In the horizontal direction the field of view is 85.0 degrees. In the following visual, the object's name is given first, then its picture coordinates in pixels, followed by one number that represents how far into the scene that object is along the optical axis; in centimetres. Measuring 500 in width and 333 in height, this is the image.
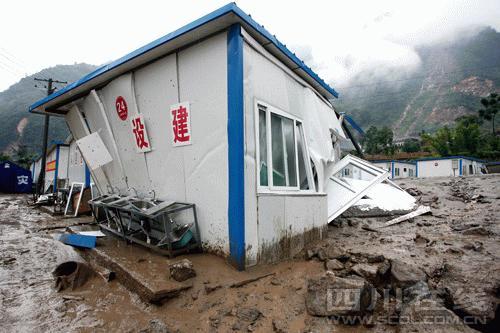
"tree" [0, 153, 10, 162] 3949
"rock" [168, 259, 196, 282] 289
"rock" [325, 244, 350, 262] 331
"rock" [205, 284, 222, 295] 279
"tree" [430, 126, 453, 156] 3841
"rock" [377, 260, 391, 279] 280
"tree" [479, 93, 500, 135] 4594
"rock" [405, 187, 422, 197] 880
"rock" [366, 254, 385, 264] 310
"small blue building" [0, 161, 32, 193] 2122
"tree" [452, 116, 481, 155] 3703
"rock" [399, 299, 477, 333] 197
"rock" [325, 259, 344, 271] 308
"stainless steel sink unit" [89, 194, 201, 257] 342
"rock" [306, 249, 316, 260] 353
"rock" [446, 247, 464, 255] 342
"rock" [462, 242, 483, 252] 348
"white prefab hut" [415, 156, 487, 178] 2619
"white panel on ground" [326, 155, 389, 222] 542
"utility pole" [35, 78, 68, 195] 1519
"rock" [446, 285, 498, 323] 216
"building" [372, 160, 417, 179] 3059
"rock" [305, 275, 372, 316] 232
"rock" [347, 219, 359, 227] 565
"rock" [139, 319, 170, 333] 233
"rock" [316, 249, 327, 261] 337
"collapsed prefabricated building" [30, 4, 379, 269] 322
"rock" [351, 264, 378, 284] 275
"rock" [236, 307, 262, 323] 244
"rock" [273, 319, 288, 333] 230
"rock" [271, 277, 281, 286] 291
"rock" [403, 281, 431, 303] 234
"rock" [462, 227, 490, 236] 419
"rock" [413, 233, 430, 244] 412
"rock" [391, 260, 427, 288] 261
